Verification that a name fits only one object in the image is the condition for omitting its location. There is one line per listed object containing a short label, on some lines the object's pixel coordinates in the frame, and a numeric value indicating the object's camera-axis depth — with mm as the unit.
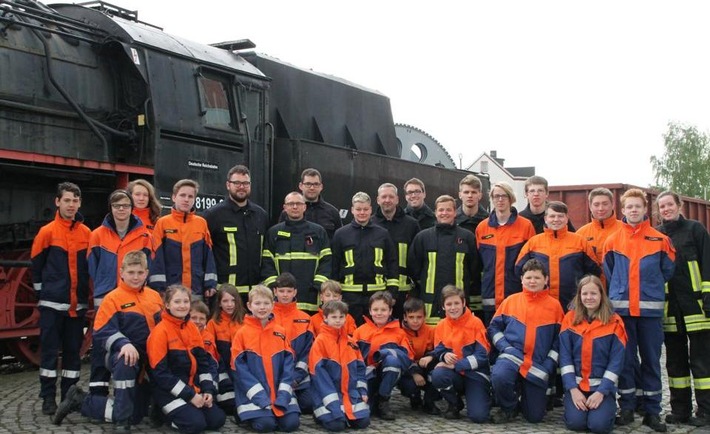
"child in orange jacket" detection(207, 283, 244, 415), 5898
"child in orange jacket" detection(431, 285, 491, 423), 5828
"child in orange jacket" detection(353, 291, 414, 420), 5855
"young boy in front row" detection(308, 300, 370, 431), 5453
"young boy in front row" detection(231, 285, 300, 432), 5301
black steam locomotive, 7035
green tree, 44438
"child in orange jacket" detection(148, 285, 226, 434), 5133
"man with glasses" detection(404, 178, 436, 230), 7191
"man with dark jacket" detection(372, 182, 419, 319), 6760
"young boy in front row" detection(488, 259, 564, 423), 5734
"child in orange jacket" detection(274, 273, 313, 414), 5773
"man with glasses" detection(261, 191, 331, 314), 6371
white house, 45741
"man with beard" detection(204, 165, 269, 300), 6395
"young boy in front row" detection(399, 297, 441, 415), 6035
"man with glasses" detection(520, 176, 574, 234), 6582
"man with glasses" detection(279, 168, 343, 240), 6809
